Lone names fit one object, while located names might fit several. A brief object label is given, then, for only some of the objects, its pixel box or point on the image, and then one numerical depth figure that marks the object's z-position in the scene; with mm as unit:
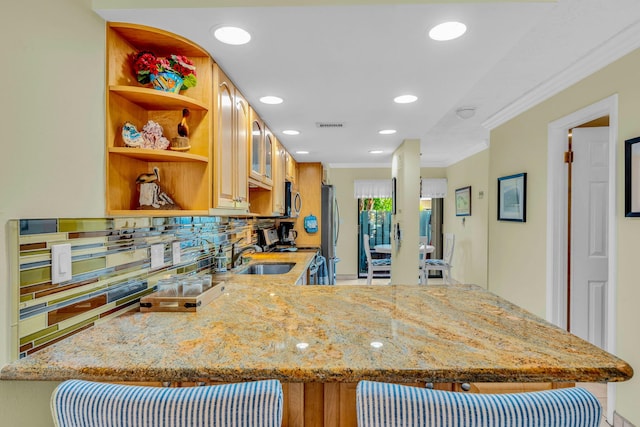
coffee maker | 4542
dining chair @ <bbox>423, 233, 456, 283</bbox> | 5492
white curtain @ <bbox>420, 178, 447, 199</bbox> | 6410
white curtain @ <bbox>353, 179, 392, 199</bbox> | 6352
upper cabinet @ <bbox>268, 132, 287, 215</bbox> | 3186
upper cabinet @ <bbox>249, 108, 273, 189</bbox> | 2330
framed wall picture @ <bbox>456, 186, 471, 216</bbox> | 5373
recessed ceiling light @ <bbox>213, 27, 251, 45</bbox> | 1359
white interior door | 2471
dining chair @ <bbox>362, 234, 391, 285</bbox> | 5445
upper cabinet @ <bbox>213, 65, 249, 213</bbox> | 1601
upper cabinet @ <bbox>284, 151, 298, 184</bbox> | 3916
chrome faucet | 2582
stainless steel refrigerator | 4715
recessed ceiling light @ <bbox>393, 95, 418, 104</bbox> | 2129
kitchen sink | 2984
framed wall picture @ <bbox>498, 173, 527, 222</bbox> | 2902
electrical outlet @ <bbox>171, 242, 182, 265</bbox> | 1702
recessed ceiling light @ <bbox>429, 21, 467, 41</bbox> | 1308
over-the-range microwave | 3803
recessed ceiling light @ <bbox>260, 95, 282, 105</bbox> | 2145
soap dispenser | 2270
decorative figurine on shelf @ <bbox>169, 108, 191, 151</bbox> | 1467
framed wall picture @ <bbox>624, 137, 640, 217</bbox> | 1781
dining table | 5467
